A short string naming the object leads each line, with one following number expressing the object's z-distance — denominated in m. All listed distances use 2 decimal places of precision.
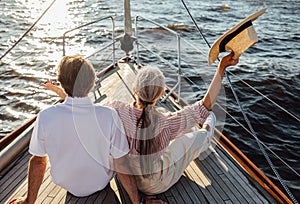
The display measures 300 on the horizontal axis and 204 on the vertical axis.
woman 2.00
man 1.85
